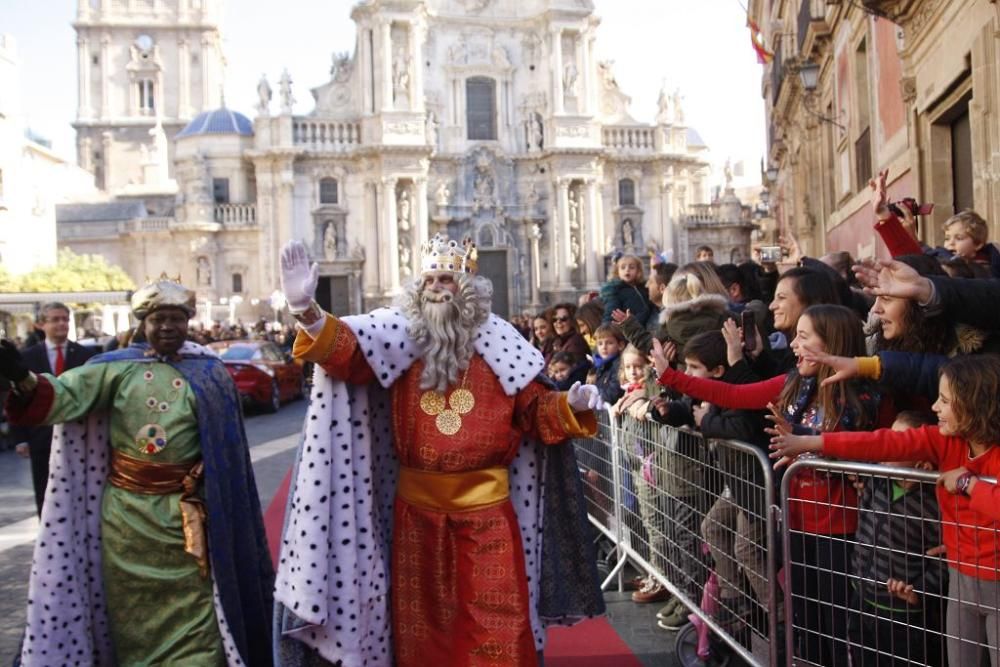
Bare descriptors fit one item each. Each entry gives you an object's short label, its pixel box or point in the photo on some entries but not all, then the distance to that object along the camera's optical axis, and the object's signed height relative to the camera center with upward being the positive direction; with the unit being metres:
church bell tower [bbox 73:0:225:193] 59.22 +16.91
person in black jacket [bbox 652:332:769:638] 4.45 -0.72
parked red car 18.45 -0.45
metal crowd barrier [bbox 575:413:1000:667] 3.58 -0.95
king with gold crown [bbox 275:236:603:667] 4.31 -0.65
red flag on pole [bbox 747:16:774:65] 22.52 +7.01
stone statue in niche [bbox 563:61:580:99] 39.97 +10.56
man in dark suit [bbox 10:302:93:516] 8.02 +0.04
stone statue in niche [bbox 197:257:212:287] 39.16 +3.12
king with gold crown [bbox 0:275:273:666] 4.68 -0.82
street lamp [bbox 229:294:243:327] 38.00 +1.81
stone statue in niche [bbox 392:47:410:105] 37.88 +10.17
